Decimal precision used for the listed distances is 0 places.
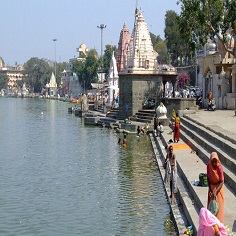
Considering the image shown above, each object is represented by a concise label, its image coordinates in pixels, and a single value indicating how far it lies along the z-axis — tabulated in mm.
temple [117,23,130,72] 50438
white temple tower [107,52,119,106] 49103
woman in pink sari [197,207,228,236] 6992
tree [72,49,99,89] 84125
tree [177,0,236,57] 25672
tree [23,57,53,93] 145750
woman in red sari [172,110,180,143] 19778
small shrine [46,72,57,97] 130625
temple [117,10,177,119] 32562
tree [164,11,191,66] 62875
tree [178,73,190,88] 58812
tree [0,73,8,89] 164925
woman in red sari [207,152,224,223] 8836
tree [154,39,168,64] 74312
